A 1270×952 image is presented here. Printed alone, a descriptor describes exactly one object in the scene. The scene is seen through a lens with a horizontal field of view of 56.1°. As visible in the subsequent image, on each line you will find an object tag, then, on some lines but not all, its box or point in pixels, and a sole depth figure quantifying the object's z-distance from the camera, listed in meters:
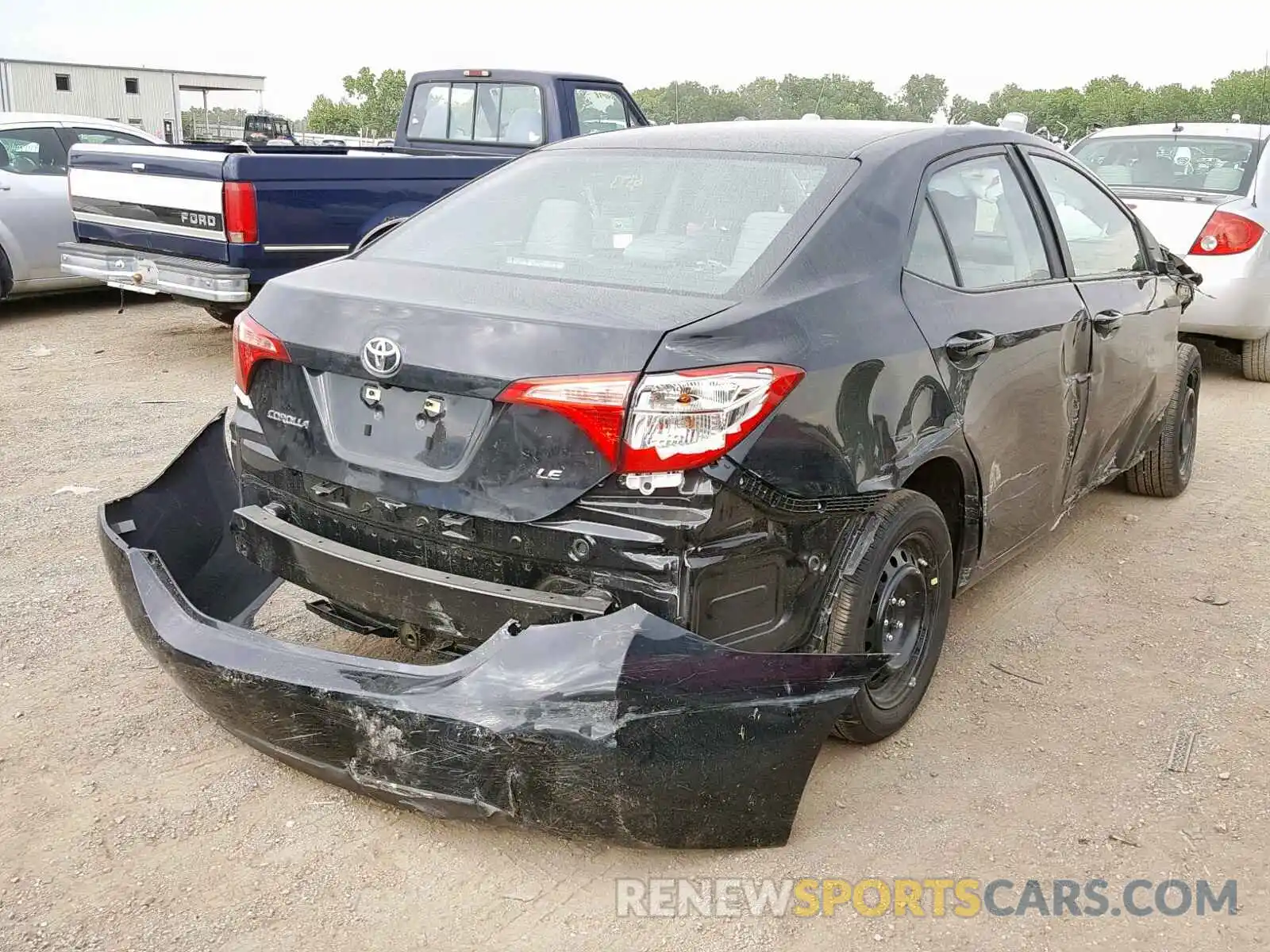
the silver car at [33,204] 9.40
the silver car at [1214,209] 7.45
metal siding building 55.12
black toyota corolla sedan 2.52
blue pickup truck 7.05
